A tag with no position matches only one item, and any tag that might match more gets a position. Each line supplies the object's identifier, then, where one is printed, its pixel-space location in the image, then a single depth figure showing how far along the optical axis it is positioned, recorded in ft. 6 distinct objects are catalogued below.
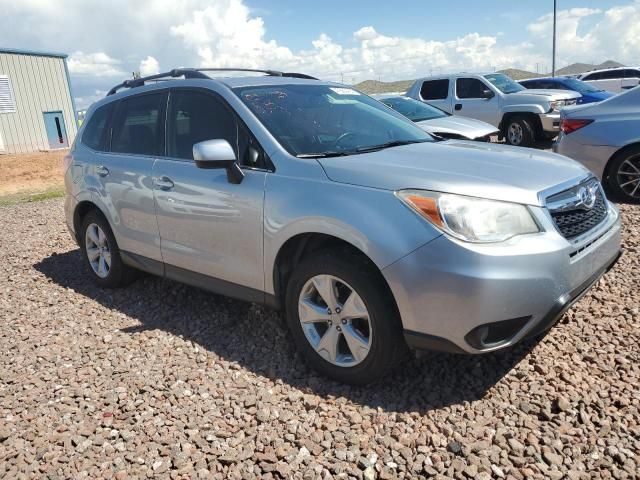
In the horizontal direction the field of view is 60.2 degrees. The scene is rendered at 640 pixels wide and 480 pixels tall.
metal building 82.64
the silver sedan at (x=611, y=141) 20.10
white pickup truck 39.70
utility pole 118.31
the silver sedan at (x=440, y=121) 29.17
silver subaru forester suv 8.68
